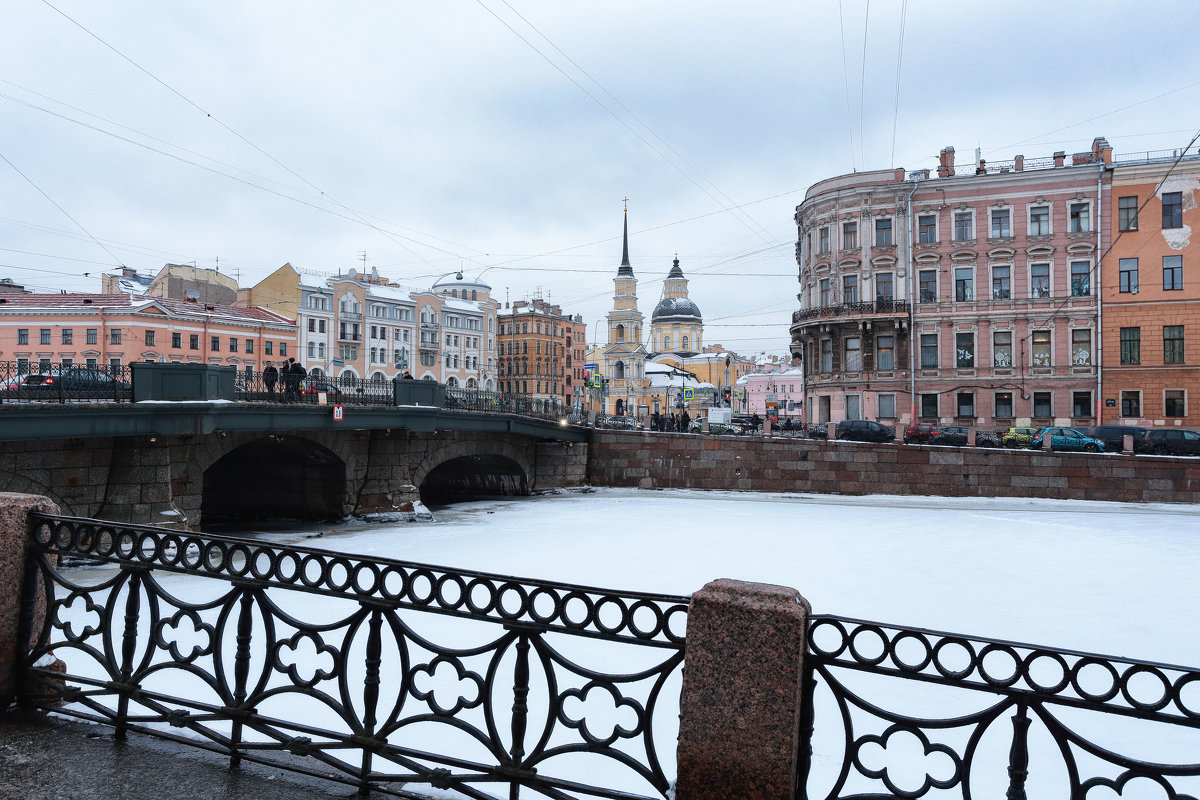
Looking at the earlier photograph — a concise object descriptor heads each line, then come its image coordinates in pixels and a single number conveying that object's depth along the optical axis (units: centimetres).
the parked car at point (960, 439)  3077
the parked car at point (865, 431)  3209
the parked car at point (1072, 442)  2919
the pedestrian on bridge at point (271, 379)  2019
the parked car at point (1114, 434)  2969
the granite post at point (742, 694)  274
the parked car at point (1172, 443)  2808
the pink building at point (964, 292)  3509
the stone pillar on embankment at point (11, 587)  391
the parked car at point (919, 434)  3134
